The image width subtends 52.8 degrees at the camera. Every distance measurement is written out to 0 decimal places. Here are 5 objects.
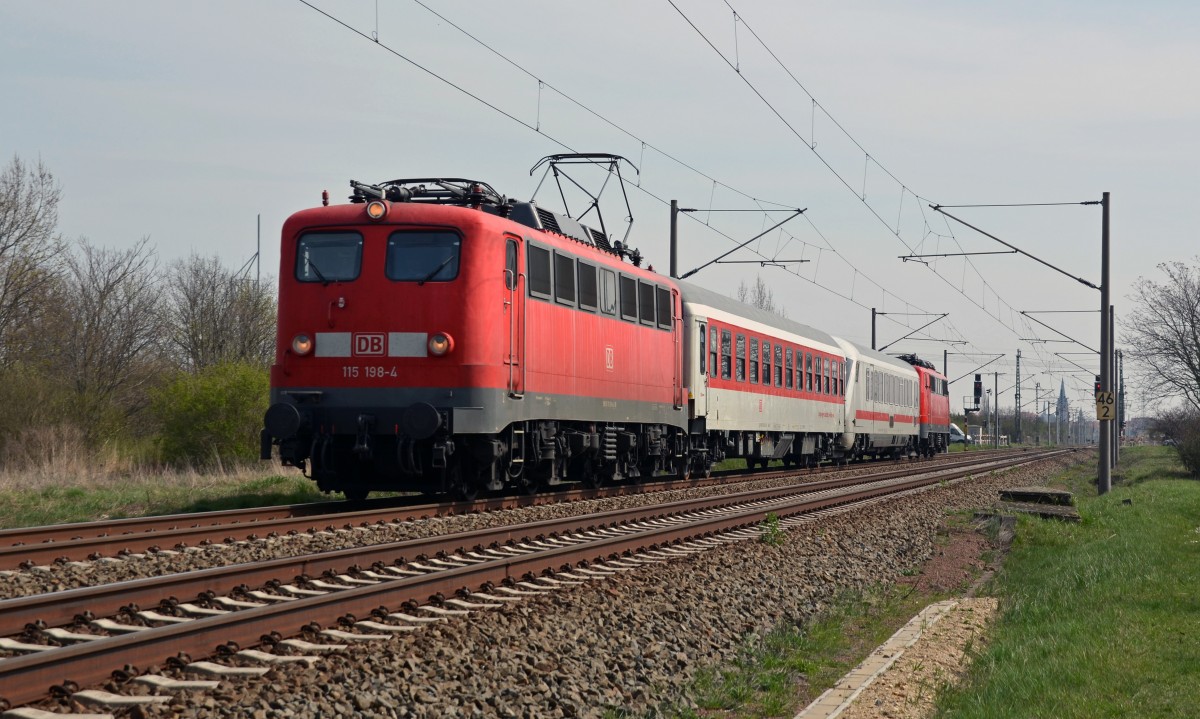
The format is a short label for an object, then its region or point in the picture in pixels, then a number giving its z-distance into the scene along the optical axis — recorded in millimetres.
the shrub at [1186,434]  39594
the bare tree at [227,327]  37406
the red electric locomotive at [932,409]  48875
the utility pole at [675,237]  28156
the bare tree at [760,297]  68562
